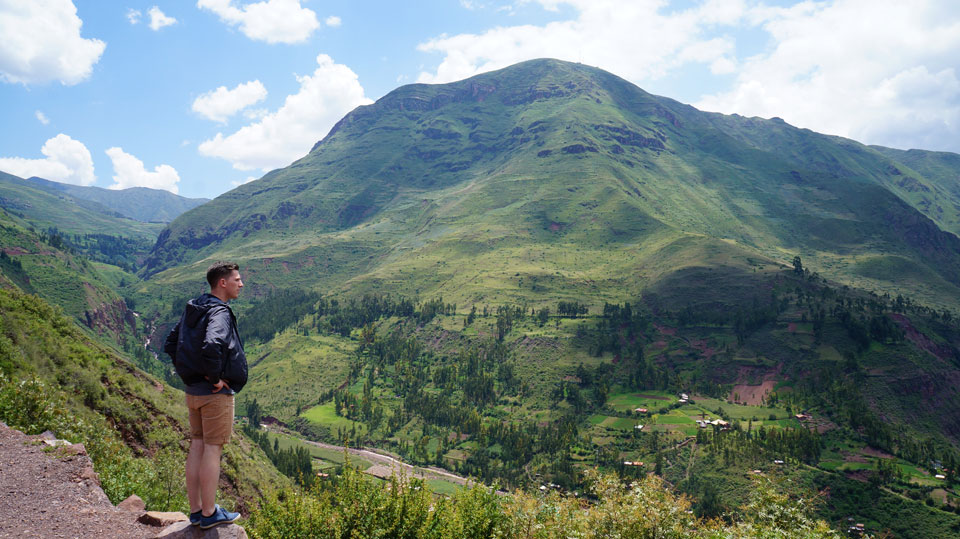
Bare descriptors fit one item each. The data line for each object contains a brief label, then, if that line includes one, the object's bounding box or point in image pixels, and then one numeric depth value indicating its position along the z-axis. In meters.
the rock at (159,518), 10.96
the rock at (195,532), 9.57
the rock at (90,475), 12.26
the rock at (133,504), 12.21
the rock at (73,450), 12.73
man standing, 8.81
